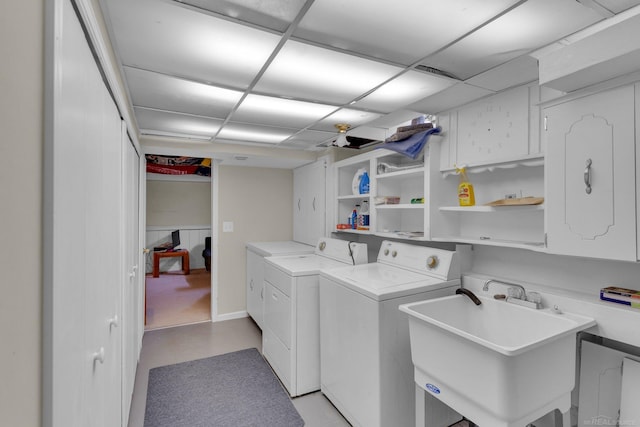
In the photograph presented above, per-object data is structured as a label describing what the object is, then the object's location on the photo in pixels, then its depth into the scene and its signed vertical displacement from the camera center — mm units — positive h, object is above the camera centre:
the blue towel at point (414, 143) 2211 +528
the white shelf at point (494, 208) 1673 +40
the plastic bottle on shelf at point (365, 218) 2922 -36
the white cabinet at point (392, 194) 2522 +187
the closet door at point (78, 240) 627 -78
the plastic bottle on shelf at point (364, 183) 2902 +301
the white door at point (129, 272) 1813 -410
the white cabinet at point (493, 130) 1772 +549
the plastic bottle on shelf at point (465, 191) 2068 +161
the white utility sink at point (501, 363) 1200 -653
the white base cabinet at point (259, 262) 3348 -574
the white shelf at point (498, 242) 1650 -168
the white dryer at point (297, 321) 2369 -865
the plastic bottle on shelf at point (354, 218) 3100 -39
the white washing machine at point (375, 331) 1768 -735
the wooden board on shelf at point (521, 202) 1627 +74
